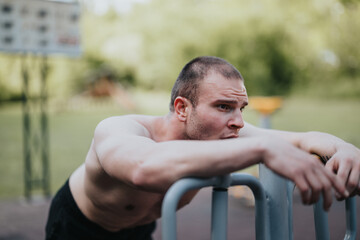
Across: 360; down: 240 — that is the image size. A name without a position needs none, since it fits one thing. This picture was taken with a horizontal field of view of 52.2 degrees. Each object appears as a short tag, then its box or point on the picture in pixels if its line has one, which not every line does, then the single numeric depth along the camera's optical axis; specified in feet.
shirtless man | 2.67
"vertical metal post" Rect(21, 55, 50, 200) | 16.87
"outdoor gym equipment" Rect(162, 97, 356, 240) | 2.56
